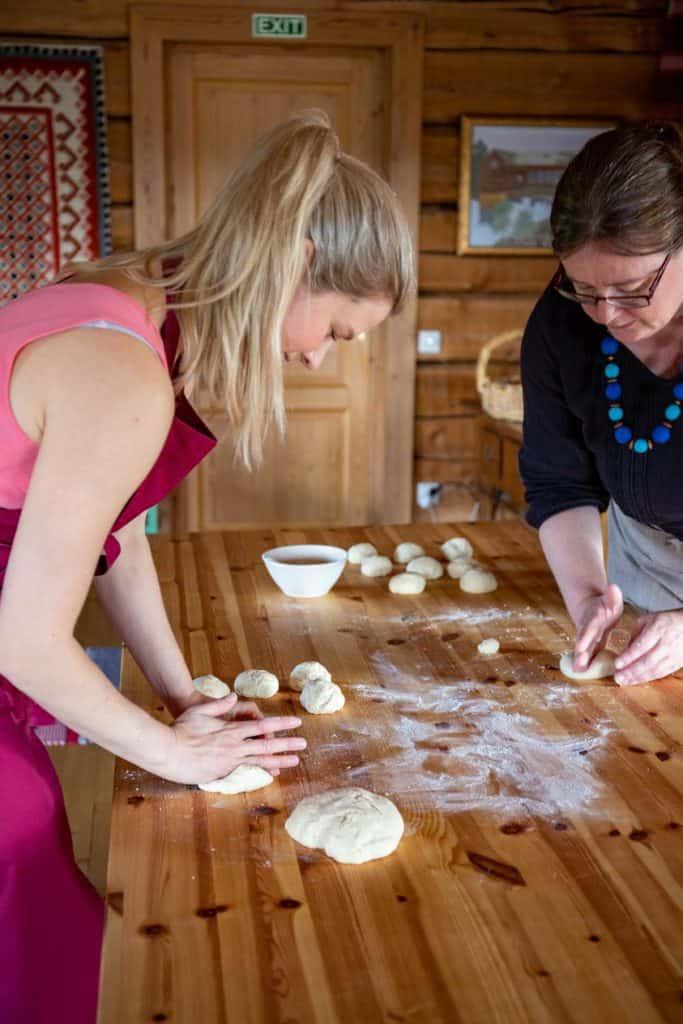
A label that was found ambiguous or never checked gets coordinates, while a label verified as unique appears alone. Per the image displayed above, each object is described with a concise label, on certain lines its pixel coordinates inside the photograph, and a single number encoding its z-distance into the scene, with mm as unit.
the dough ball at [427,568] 1902
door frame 4039
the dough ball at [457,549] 1993
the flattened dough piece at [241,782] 1159
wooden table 838
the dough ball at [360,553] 2010
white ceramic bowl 1770
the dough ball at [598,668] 1449
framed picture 4301
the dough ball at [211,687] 1389
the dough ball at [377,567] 1938
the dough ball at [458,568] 1903
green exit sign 4086
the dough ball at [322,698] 1352
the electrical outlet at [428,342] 4484
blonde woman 979
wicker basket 3953
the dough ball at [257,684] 1405
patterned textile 3996
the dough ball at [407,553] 1994
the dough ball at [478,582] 1816
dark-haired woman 1291
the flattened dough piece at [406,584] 1824
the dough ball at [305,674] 1430
